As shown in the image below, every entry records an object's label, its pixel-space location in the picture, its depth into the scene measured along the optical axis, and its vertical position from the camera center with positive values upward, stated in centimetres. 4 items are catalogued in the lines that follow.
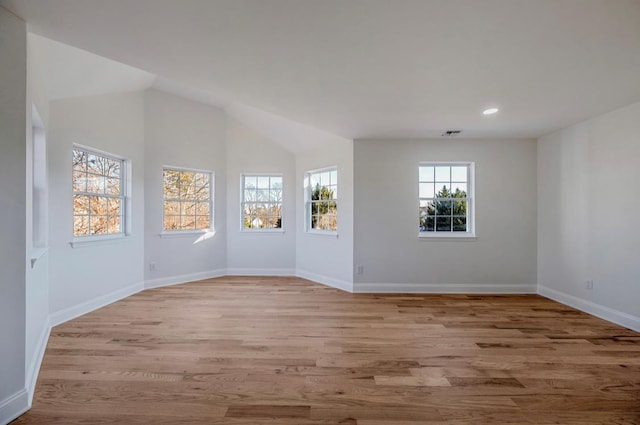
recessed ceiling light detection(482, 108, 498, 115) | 339 +113
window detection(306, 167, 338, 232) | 531 +25
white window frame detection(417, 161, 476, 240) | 473 +8
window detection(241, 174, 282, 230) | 604 +27
